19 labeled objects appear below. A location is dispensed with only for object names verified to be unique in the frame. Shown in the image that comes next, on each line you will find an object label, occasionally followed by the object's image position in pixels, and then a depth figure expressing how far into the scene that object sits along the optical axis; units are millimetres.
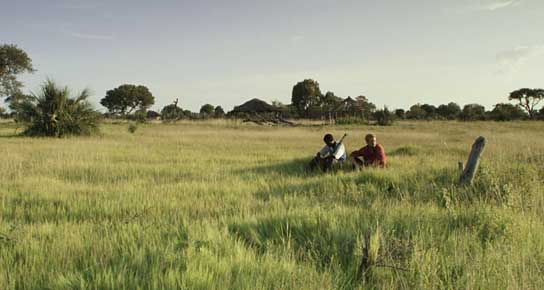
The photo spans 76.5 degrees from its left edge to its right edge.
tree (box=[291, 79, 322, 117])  69375
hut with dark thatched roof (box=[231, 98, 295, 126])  52406
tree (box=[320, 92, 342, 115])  68738
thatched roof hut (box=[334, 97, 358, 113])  50688
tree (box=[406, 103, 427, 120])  58859
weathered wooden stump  5730
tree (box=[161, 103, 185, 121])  43231
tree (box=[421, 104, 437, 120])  65219
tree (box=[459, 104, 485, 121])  53578
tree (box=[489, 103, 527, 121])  51206
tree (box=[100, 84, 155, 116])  74062
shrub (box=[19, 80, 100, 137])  16828
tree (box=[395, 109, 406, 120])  60106
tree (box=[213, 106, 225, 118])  79562
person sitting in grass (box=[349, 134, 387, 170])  8172
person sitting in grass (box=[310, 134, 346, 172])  8115
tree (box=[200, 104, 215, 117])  85750
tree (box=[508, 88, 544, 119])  64250
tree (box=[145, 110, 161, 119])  63862
